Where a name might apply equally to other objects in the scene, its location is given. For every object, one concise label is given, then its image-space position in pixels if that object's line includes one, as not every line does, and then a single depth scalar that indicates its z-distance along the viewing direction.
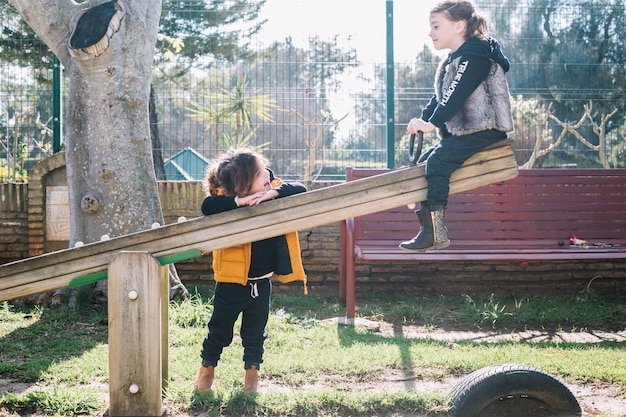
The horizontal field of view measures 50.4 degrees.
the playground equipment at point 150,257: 2.89
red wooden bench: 6.31
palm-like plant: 7.81
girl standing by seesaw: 3.51
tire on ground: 2.96
